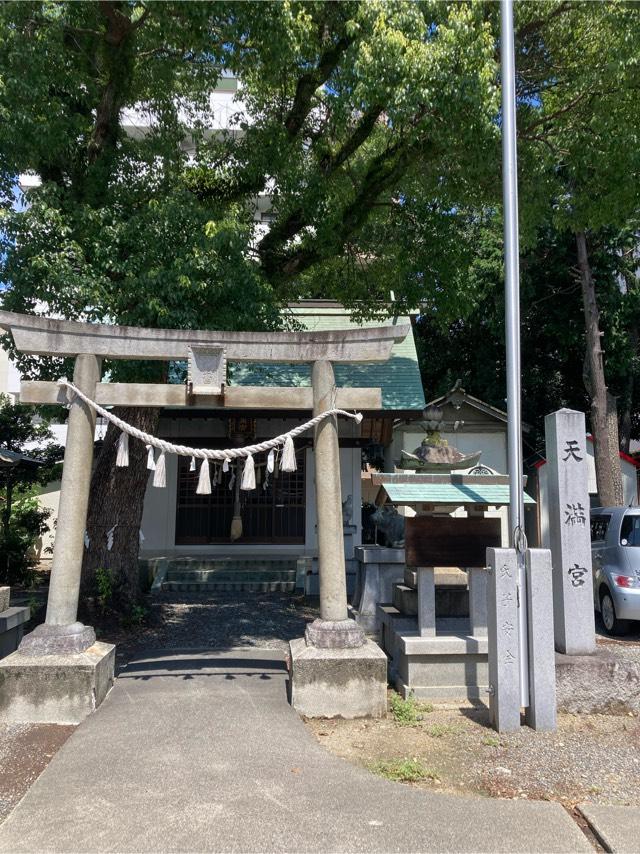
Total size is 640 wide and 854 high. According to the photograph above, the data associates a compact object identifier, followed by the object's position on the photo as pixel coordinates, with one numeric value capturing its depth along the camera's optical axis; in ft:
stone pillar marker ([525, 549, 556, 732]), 18.65
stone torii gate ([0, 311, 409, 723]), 19.27
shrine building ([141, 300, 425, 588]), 48.42
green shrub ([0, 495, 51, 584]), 46.44
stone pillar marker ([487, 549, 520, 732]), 18.53
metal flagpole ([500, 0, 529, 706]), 19.99
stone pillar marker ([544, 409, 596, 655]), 21.25
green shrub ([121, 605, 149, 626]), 32.48
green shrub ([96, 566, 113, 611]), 32.55
